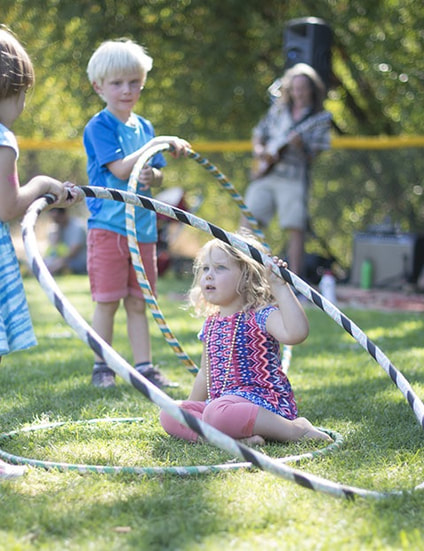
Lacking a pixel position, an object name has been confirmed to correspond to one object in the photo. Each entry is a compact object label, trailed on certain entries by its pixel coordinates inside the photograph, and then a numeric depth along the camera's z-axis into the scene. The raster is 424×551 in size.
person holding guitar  8.71
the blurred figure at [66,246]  12.46
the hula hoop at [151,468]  3.05
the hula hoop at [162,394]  2.47
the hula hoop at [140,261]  4.31
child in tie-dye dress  3.26
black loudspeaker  9.70
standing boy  4.72
